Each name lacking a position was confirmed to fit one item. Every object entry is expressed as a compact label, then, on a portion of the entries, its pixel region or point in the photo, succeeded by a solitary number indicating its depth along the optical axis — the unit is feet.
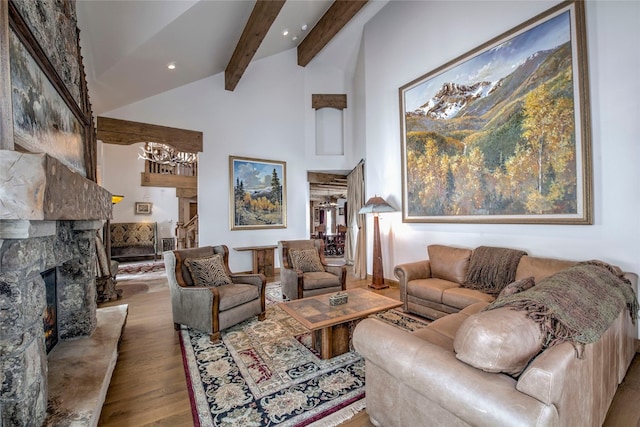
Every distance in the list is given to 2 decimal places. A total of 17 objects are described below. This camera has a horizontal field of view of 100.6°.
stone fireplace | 3.31
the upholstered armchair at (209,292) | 8.63
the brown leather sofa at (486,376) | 3.15
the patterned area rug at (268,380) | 5.47
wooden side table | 17.38
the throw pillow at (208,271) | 9.60
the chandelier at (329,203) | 40.62
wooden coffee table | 7.24
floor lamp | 14.32
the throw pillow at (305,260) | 12.50
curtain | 17.43
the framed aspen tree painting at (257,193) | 17.72
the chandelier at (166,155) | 20.10
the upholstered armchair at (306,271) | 11.37
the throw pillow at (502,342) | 3.35
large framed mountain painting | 8.54
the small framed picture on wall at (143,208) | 27.89
